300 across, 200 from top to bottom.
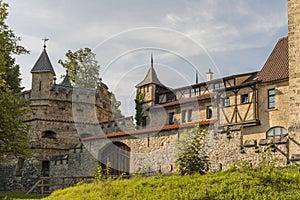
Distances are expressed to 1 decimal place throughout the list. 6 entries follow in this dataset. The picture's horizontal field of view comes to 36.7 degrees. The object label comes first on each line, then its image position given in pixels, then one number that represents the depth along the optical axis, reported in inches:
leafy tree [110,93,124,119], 1405.3
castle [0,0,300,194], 714.8
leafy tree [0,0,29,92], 785.1
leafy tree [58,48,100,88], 1653.5
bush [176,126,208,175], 560.4
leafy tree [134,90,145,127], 1444.4
